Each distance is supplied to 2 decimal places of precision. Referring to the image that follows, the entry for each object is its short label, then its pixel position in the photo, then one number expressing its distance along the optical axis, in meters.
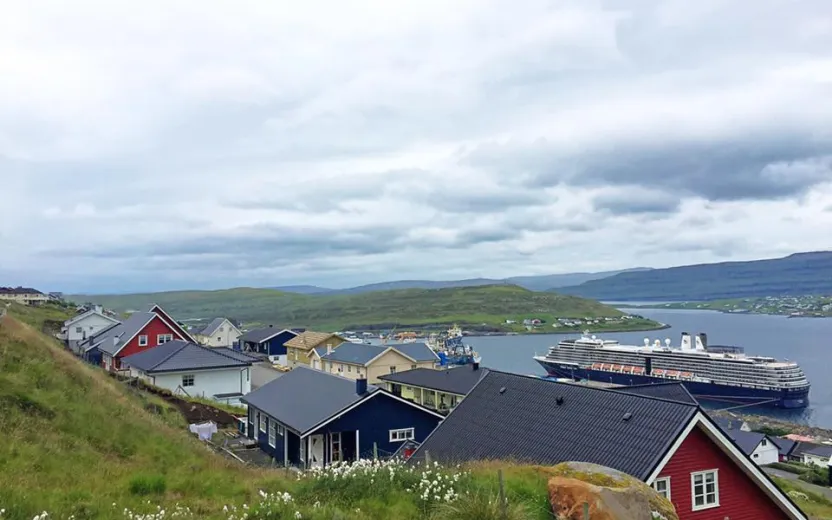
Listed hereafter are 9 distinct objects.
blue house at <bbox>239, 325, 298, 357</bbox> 77.44
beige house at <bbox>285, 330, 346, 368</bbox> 68.75
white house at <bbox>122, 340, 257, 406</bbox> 37.41
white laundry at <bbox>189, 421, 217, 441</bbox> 26.70
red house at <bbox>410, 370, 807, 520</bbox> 12.93
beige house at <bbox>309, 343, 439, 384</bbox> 54.84
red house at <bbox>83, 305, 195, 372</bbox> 46.40
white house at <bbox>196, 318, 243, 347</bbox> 81.50
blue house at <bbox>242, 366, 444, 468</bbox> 24.91
